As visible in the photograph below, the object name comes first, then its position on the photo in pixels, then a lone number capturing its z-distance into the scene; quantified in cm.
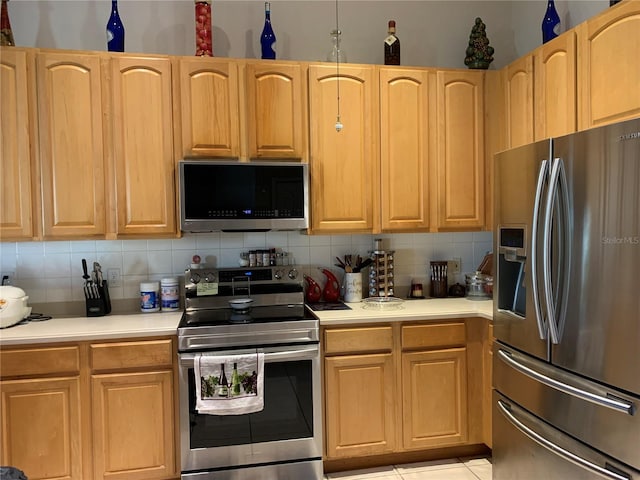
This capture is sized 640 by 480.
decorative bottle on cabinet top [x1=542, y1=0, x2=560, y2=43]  277
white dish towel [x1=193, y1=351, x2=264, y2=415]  238
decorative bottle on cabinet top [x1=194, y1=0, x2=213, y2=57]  278
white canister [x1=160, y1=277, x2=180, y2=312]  288
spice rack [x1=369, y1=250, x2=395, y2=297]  315
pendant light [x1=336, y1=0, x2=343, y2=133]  283
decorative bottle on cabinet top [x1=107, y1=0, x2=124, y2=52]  269
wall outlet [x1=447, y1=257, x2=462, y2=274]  338
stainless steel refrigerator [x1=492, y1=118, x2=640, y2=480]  161
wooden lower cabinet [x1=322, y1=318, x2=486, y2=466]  265
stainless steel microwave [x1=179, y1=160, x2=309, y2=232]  264
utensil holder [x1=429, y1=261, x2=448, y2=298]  327
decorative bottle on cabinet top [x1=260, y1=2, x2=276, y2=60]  288
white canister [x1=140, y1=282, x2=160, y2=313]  285
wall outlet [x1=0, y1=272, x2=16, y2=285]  275
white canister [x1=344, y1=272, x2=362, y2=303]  310
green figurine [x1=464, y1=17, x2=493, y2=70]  308
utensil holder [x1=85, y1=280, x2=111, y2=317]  274
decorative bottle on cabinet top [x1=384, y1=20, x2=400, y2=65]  304
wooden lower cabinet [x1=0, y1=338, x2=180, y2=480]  233
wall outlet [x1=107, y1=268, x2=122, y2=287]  294
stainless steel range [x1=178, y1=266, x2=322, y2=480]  242
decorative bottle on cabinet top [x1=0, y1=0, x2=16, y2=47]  256
